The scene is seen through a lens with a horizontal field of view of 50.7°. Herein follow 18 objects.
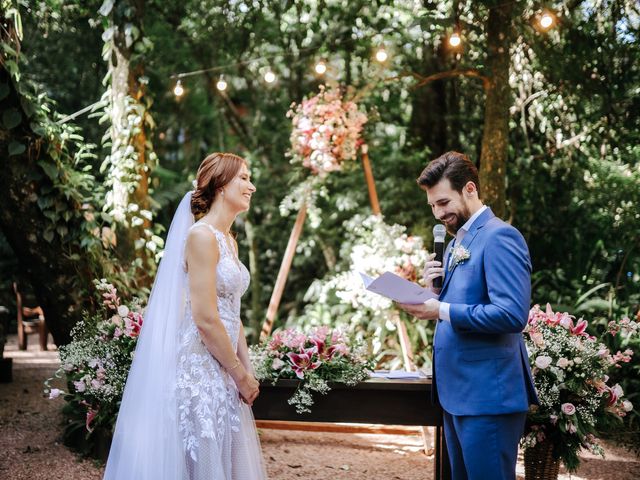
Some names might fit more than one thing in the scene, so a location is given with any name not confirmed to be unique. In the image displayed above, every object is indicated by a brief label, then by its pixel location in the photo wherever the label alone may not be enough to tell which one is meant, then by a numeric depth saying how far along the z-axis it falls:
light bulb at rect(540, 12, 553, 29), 5.47
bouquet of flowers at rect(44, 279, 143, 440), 4.38
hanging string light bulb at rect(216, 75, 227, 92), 6.48
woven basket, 3.98
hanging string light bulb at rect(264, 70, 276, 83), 6.05
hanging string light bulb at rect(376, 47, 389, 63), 5.90
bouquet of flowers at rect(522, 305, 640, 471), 3.88
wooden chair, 10.17
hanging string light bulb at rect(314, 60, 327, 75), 6.09
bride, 2.71
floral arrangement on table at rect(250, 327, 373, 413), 4.05
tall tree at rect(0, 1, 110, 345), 4.88
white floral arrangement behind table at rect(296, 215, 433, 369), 5.68
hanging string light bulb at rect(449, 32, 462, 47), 5.57
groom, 2.48
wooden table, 4.00
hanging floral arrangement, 5.98
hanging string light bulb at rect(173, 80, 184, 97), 6.31
